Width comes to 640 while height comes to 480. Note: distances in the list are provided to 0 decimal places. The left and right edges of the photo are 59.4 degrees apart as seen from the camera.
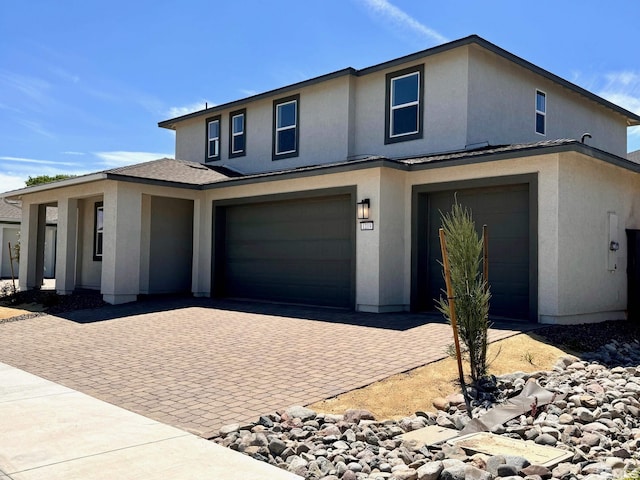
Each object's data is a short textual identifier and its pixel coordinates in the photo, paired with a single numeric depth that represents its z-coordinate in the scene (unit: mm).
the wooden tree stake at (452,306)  6660
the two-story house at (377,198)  11055
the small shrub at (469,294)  6836
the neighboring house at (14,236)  27719
